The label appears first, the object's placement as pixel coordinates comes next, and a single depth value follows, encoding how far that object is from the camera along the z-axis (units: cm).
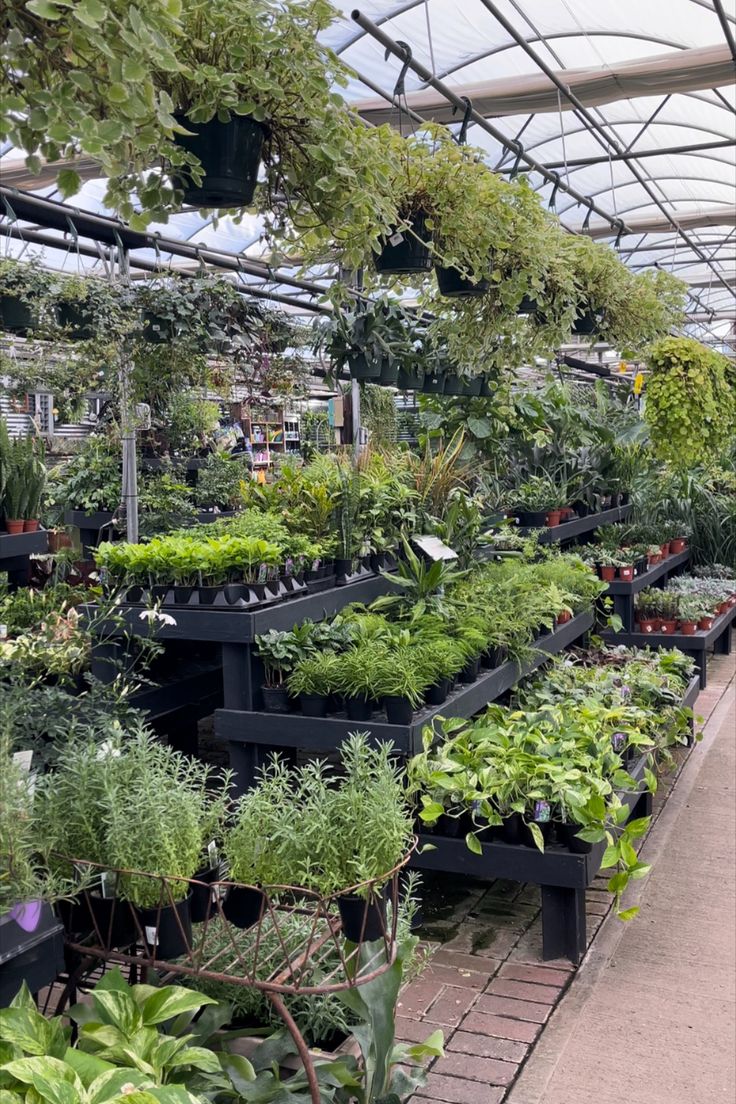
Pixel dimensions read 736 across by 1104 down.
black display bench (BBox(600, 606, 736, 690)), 707
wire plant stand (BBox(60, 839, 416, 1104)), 189
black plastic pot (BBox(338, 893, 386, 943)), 200
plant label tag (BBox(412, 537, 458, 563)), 466
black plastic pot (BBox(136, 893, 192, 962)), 191
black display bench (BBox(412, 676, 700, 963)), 339
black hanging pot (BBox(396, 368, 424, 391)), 585
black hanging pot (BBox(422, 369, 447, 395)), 603
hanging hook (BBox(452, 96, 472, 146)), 373
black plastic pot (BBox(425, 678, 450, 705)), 368
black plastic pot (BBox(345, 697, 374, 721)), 347
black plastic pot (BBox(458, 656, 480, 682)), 398
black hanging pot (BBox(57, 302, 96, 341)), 555
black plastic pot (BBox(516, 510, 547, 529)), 682
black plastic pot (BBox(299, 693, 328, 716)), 349
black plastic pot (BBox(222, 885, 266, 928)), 208
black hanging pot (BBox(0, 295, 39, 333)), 557
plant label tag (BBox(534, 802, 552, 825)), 341
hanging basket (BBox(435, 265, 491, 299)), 371
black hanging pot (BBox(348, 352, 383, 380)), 546
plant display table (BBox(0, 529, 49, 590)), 417
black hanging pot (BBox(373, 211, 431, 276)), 333
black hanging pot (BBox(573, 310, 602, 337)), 517
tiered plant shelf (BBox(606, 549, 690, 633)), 707
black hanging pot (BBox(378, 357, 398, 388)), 562
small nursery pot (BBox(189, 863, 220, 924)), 201
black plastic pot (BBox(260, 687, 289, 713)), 356
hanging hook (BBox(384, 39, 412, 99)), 325
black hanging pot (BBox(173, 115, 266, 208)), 204
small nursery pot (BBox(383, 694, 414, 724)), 344
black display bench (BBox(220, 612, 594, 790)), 343
